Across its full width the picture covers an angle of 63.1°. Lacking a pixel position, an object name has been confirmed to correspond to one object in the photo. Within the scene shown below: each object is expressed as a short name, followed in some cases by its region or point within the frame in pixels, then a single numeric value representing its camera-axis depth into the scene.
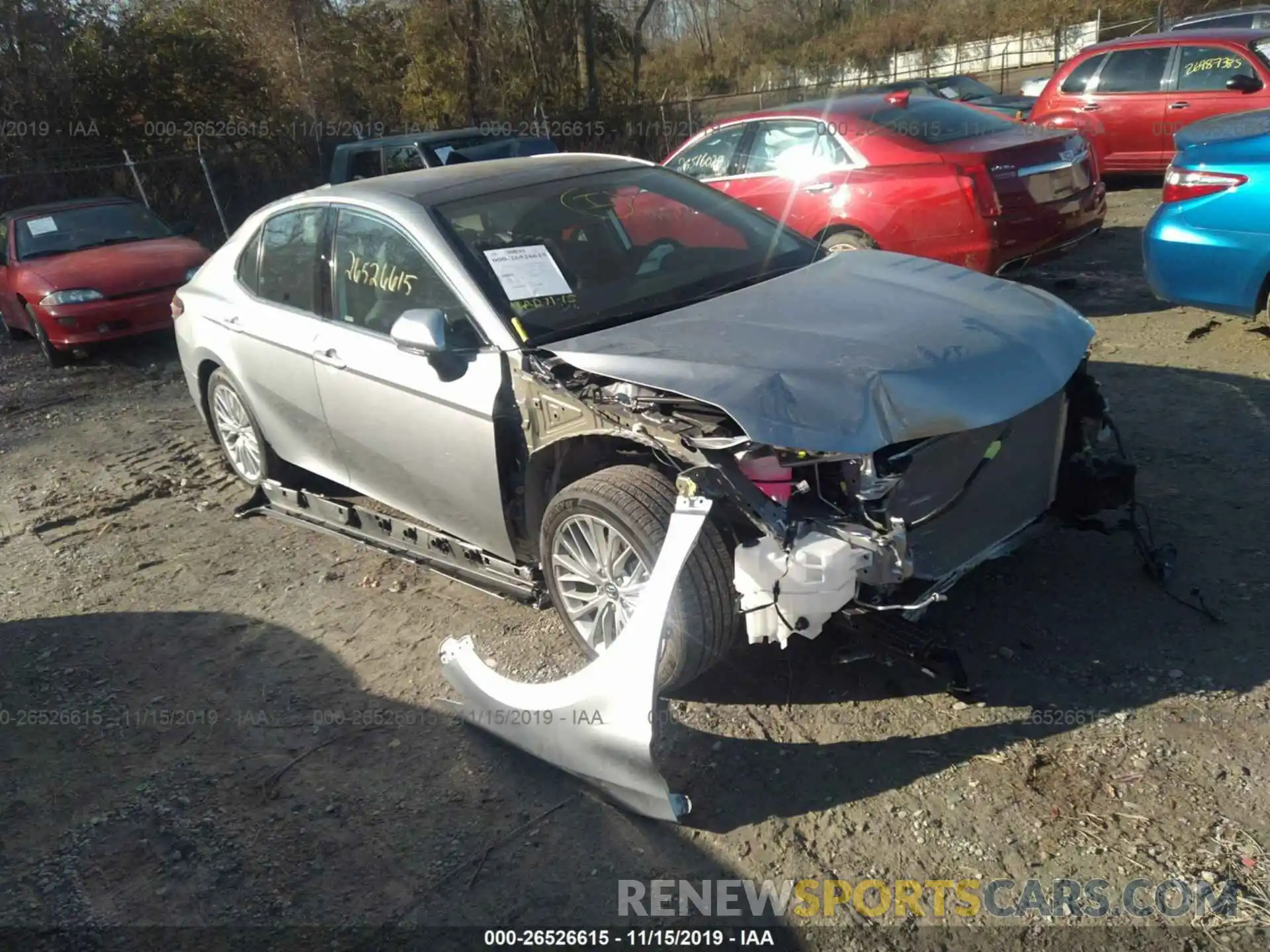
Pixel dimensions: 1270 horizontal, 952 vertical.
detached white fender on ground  3.04
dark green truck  11.66
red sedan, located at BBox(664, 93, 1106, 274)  7.09
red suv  10.72
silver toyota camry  3.19
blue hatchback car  5.84
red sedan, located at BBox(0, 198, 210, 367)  9.70
